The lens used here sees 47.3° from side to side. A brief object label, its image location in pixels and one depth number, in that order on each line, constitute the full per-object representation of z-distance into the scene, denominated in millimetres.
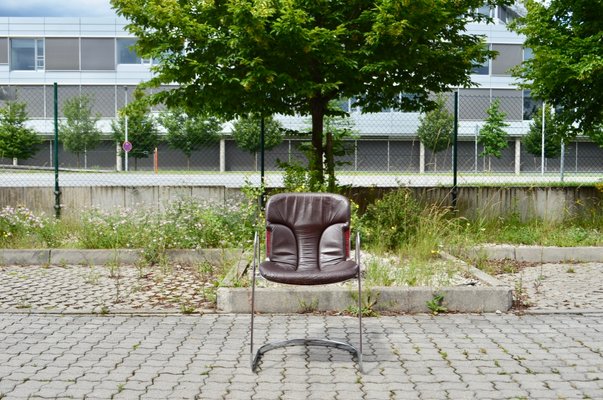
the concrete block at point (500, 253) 9758
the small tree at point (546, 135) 13736
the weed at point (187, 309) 6570
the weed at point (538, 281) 7783
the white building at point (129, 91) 12539
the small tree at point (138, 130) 10820
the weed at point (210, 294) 6986
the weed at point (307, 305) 6676
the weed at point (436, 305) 6664
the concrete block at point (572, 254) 9836
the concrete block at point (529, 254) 9812
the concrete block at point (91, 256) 9453
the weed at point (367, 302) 6609
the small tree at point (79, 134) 14642
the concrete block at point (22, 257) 9508
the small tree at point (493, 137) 17753
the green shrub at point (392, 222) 9328
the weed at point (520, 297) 6915
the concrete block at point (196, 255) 9266
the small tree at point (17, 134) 17156
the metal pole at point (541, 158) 17955
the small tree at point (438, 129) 11945
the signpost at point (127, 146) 15305
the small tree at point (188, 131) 12605
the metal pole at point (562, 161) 18553
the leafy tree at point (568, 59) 11453
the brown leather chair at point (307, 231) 5496
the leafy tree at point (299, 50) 9234
